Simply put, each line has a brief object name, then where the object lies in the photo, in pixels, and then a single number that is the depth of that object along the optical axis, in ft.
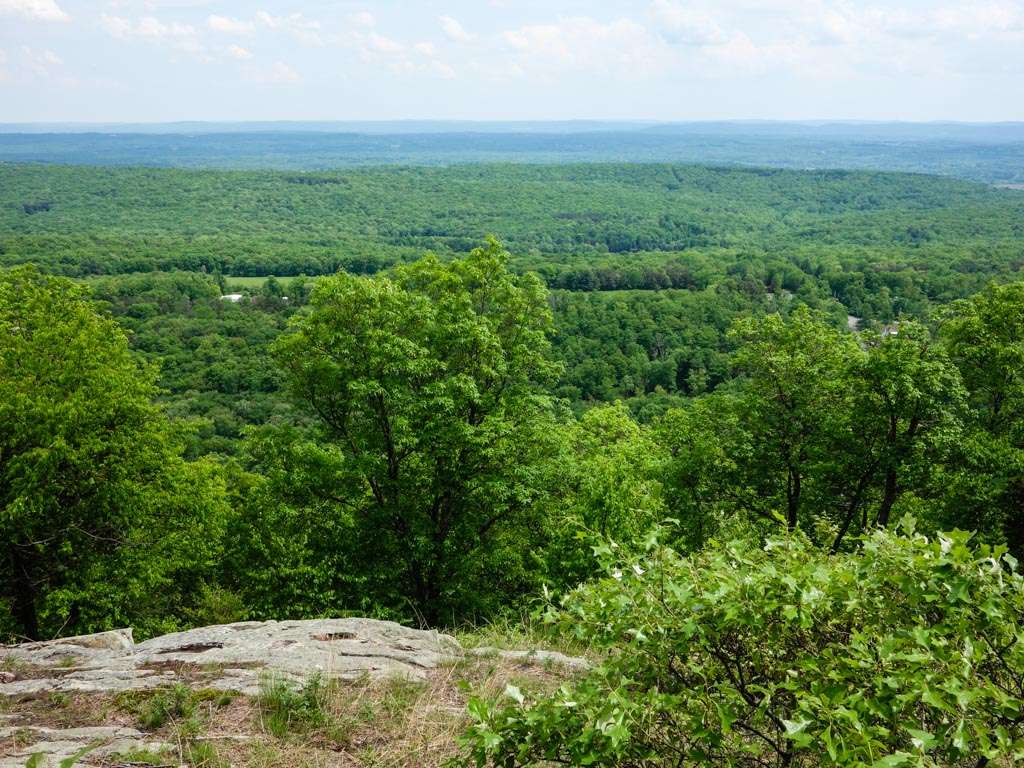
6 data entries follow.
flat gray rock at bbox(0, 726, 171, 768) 20.16
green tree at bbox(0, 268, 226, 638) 50.88
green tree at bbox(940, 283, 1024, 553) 55.21
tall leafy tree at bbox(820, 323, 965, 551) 54.39
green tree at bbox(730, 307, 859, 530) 61.31
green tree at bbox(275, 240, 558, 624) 51.70
